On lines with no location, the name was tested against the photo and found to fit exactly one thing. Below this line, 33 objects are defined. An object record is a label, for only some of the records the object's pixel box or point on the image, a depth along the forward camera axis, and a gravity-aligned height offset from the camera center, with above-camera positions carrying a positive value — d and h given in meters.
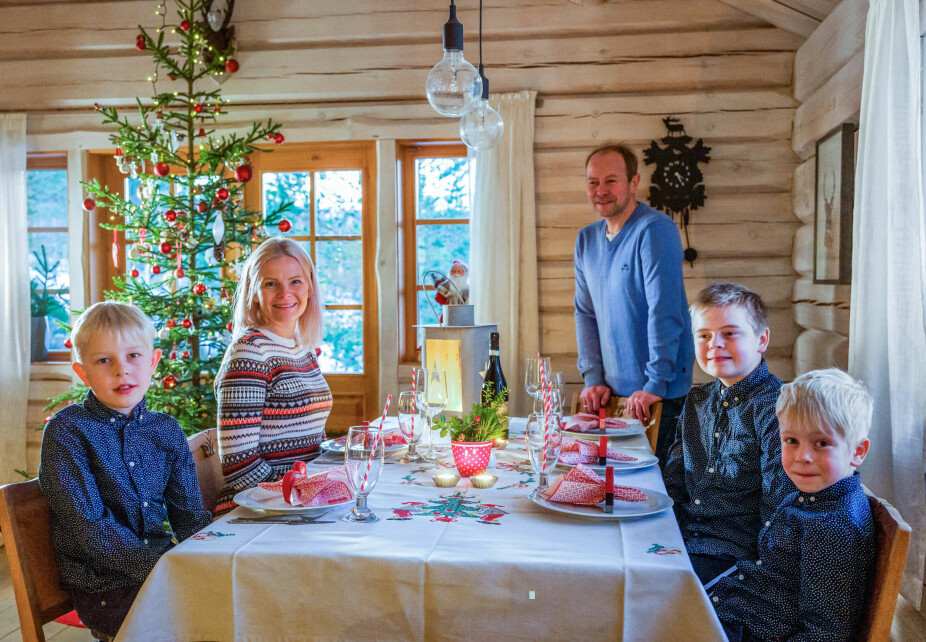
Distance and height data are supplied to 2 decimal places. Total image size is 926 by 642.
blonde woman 2.04 -0.22
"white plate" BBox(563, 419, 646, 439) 2.39 -0.42
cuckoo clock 4.28 +0.70
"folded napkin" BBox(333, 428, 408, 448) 2.31 -0.43
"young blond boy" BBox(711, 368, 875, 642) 1.44 -0.47
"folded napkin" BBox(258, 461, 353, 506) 1.62 -0.41
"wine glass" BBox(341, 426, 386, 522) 1.52 -0.32
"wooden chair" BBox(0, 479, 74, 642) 1.56 -0.54
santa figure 2.99 +0.05
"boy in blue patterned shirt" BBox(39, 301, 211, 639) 1.67 -0.41
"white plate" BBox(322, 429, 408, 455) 2.20 -0.43
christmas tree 3.88 +0.35
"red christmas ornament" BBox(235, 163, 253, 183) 3.83 +0.65
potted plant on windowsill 5.09 -0.02
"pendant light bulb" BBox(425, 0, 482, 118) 2.20 +0.65
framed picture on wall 3.31 +0.42
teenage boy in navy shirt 1.88 -0.38
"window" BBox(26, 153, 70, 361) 5.11 +0.40
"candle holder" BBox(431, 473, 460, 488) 1.87 -0.45
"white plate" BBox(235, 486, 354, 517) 1.57 -0.43
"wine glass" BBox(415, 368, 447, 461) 2.08 -0.26
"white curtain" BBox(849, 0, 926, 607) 2.62 +0.12
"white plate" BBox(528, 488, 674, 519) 1.53 -0.44
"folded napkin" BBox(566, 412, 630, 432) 2.43 -0.41
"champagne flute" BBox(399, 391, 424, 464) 2.08 -0.35
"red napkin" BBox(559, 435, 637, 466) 2.02 -0.42
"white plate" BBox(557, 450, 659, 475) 1.98 -0.44
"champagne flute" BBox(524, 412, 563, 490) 1.70 -0.33
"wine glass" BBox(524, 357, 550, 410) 2.45 -0.24
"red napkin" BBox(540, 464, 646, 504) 1.61 -0.41
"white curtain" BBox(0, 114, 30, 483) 4.79 +0.10
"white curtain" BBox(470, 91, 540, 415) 4.40 +0.45
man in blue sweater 3.09 -0.01
